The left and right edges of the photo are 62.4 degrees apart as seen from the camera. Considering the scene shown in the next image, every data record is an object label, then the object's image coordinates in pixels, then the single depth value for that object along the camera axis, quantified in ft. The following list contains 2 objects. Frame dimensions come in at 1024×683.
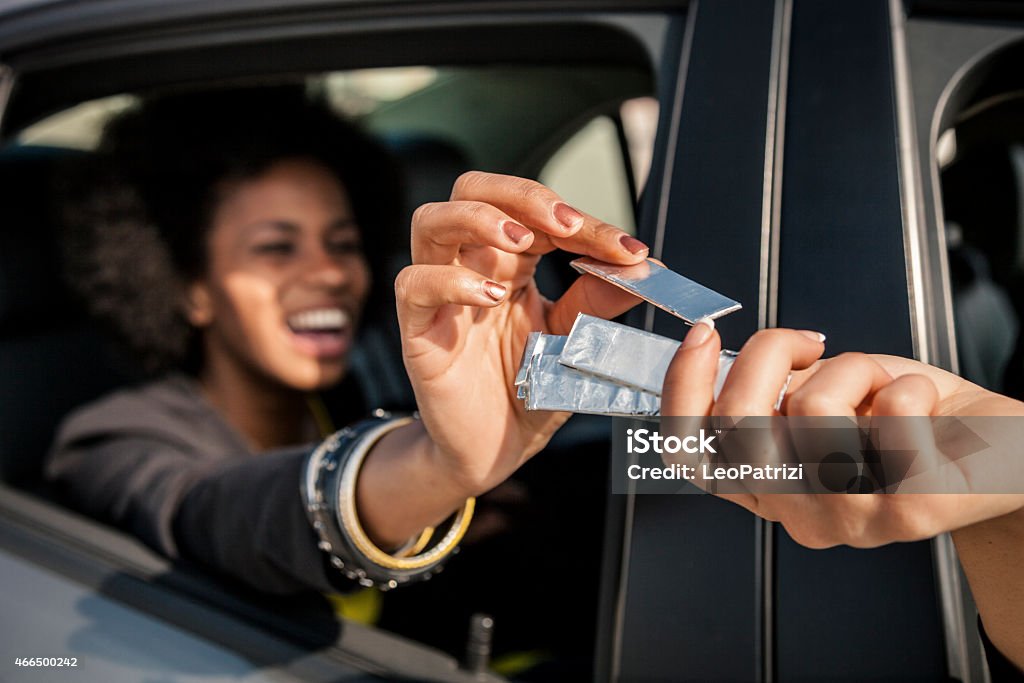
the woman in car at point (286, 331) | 2.75
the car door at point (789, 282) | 2.49
